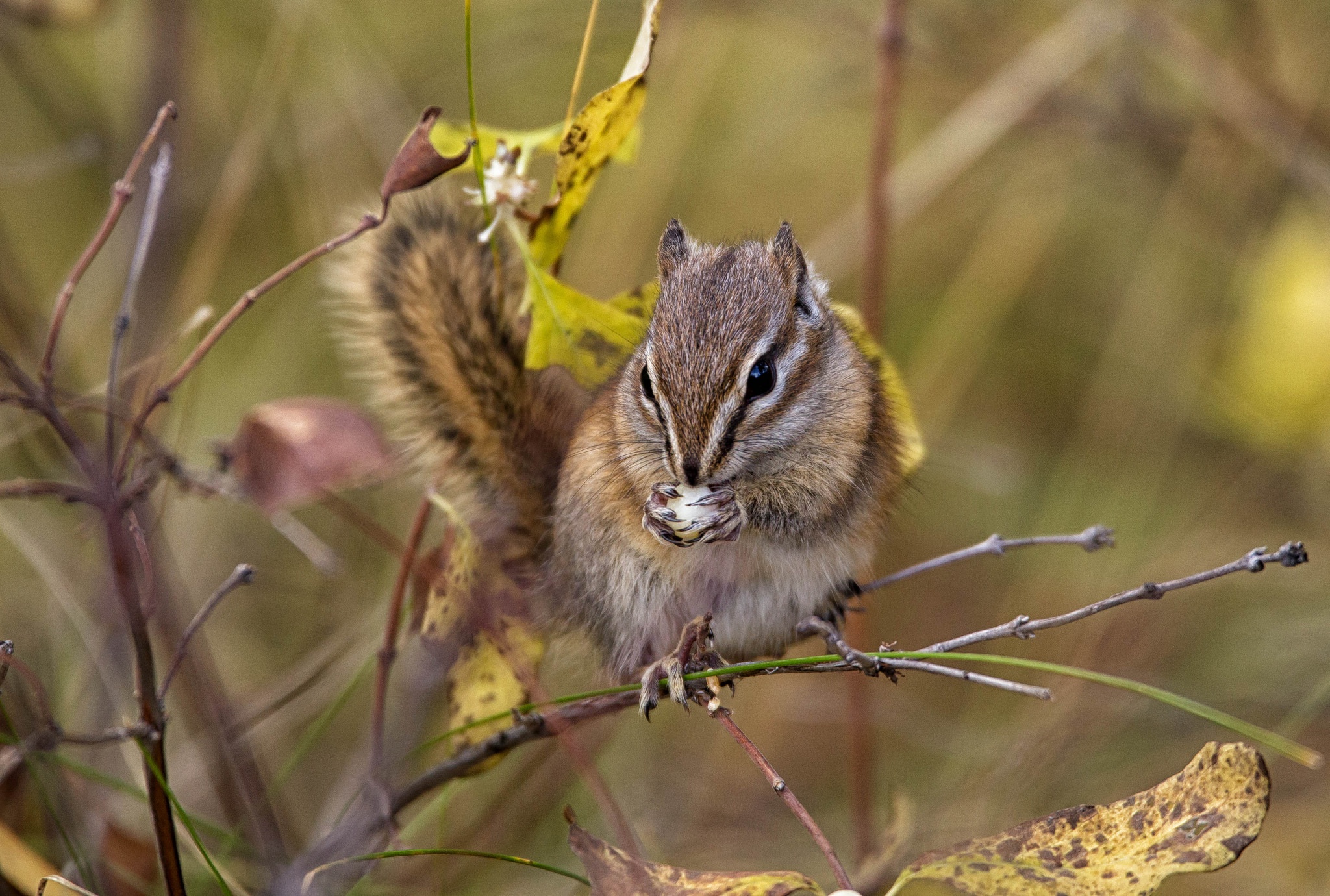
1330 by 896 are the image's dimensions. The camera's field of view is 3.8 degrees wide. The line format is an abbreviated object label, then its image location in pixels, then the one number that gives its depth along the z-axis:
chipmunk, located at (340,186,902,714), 3.29
